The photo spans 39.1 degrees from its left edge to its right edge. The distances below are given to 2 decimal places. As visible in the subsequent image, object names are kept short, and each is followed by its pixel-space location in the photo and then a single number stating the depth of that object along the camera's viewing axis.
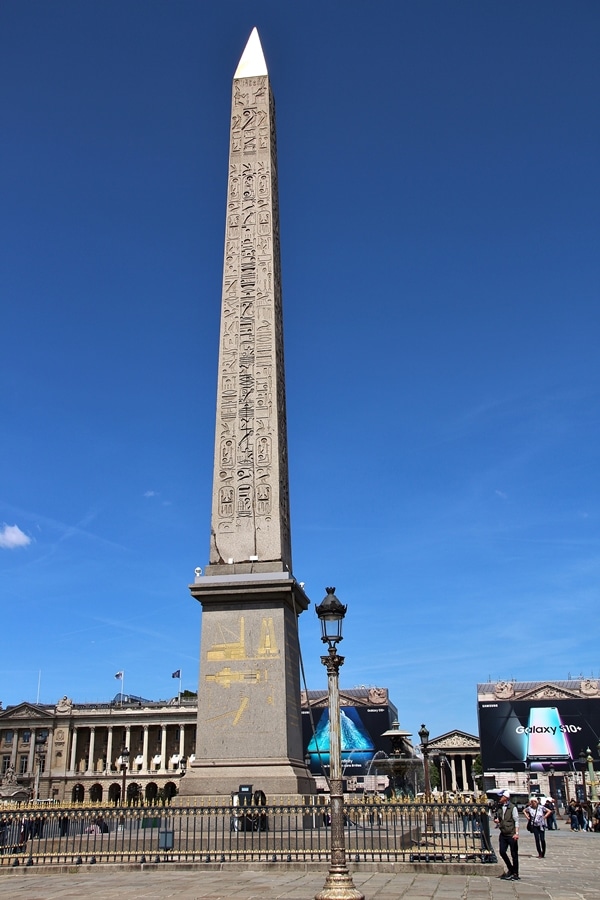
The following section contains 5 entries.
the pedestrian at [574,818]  29.61
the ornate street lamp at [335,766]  7.91
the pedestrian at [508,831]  12.23
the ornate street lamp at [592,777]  36.25
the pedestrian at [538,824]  17.28
